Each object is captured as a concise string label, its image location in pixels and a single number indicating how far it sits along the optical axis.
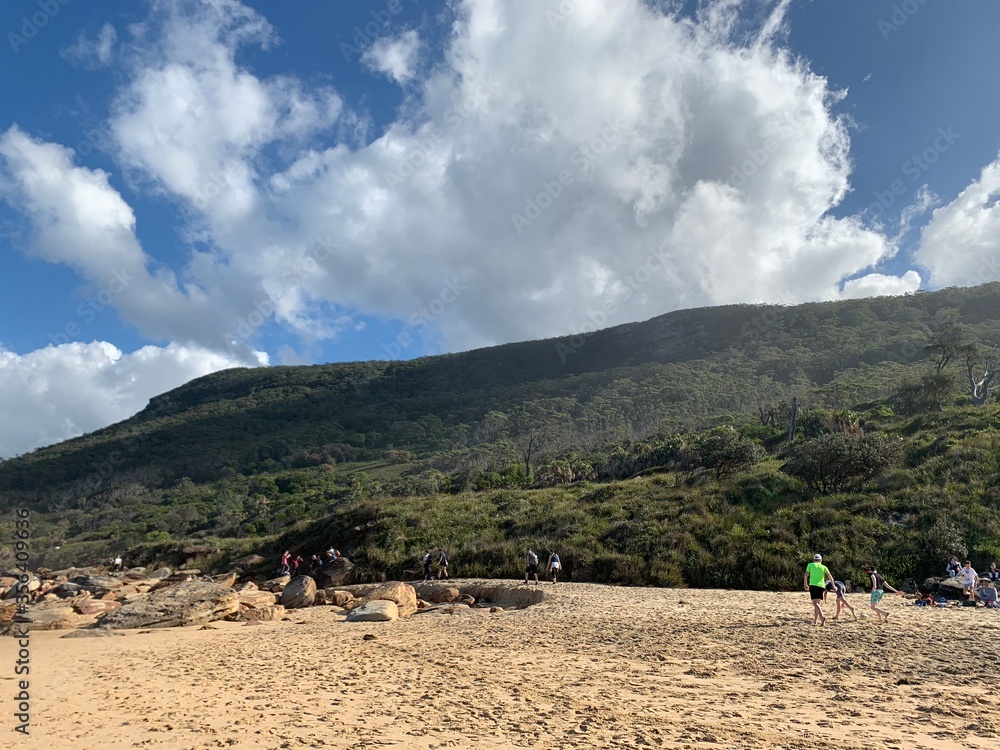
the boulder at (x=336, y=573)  24.20
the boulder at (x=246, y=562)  29.14
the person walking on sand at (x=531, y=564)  19.72
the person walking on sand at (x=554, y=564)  20.12
